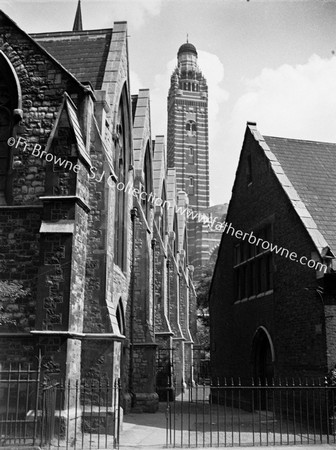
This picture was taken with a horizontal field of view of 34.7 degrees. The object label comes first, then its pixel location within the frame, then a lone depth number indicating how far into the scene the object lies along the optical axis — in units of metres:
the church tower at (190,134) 97.75
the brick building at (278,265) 14.19
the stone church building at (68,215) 11.97
